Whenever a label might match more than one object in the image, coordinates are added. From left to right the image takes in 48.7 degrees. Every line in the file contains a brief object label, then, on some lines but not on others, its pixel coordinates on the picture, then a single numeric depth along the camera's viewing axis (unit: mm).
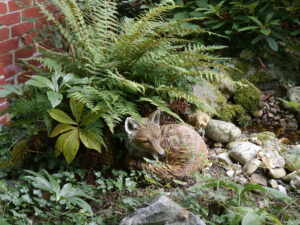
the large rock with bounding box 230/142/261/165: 3576
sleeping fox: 3008
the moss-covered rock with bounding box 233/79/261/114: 4945
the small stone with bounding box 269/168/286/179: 3459
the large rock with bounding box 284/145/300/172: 3493
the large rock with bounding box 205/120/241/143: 3971
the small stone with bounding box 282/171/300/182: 3375
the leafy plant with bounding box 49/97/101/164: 2914
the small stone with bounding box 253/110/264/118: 5029
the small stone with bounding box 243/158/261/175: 3427
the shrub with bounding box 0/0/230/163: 3084
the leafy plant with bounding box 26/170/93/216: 2285
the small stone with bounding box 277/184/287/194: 3262
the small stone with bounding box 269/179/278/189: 3352
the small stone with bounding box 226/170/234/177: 3412
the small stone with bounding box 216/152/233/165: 3609
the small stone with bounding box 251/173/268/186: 3400
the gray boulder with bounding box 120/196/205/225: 2148
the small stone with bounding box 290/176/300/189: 3188
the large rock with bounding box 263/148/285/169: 3535
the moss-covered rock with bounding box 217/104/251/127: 4594
